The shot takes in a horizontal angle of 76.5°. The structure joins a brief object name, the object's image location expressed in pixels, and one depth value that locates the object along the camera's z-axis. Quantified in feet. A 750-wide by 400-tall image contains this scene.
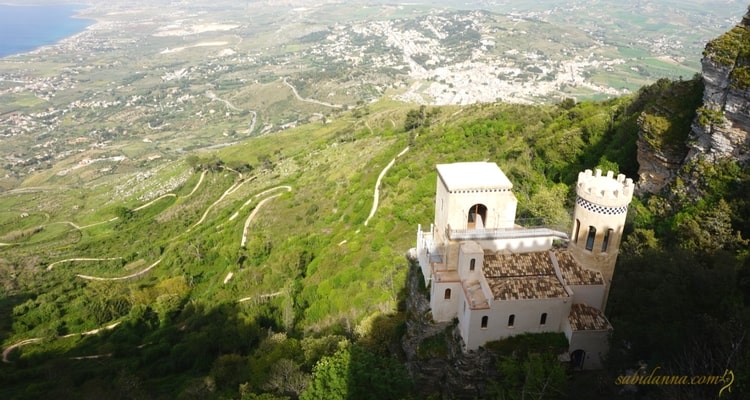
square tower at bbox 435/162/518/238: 77.05
